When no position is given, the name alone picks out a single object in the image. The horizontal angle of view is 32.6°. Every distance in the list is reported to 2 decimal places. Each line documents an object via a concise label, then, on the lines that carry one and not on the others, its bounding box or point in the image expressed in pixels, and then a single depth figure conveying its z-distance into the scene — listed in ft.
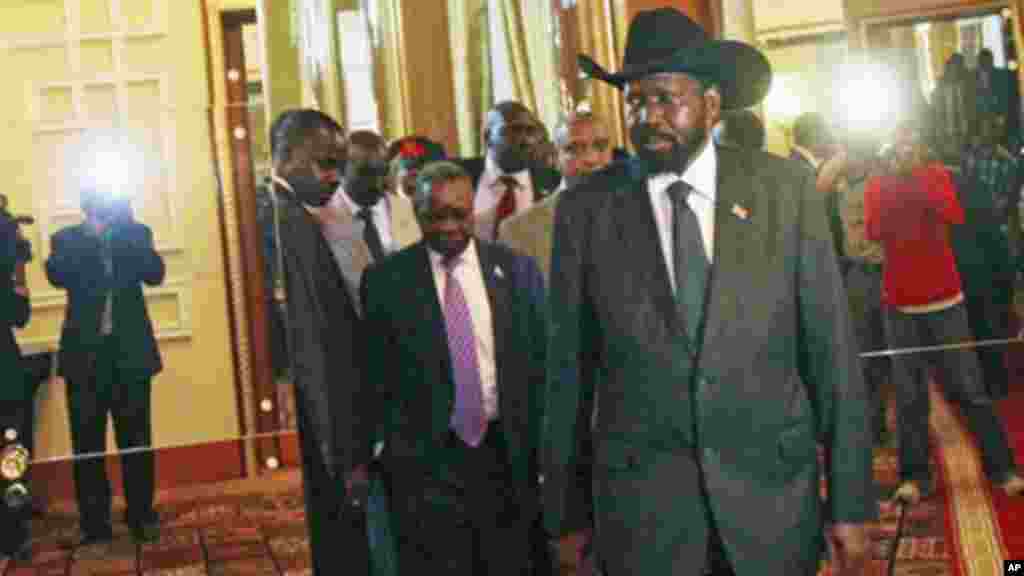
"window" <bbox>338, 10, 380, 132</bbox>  18.20
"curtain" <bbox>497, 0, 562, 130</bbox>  18.98
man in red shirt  18.43
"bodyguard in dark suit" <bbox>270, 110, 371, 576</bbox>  15.37
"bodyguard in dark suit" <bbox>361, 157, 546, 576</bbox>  14.32
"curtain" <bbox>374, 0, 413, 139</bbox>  18.28
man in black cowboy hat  10.11
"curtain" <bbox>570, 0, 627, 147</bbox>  19.30
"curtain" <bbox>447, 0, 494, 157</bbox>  18.56
